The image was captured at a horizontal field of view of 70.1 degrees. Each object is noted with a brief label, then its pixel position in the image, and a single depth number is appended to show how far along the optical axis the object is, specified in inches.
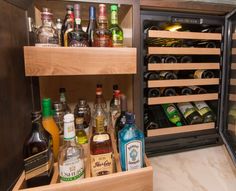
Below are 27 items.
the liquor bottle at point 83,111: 36.8
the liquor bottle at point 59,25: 33.1
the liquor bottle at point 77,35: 28.2
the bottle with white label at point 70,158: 21.8
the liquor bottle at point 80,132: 27.8
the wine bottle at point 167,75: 41.1
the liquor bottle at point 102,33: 28.6
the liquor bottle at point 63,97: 35.7
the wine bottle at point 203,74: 41.9
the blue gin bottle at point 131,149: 24.3
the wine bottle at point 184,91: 43.0
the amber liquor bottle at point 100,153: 23.5
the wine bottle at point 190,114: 42.0
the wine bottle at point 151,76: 39.5
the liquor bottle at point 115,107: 36.8
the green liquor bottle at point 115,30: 29.3
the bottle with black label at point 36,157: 22.1
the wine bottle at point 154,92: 39.9
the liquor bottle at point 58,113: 32.3
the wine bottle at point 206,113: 42.9
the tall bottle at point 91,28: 31.9
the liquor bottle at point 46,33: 26.5
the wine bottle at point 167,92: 41.9
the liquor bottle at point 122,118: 30.0
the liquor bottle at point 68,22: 30.0
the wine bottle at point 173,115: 42.9
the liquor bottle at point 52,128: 27.3
